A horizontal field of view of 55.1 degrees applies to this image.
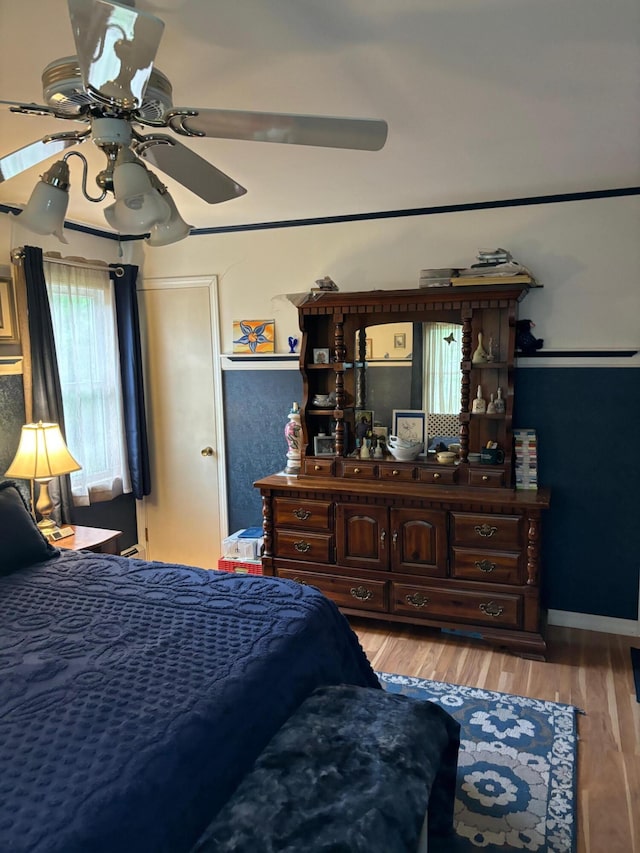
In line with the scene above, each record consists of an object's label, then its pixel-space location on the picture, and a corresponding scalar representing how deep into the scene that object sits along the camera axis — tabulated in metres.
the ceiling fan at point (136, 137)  1.43
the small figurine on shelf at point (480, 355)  3.42
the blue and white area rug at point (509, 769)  2.07
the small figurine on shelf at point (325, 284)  3.62
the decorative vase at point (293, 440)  3.84
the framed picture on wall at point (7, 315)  3.32
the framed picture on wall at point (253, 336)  4.05
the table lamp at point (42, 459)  3.13
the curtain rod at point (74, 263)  3.34
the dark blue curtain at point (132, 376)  4.13
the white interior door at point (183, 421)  4.24
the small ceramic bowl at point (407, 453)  3.56
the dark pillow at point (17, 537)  2.56
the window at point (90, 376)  3.76
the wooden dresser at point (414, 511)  3.21
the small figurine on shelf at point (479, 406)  3.44
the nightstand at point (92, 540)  3.26
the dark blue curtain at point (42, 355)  3.39
